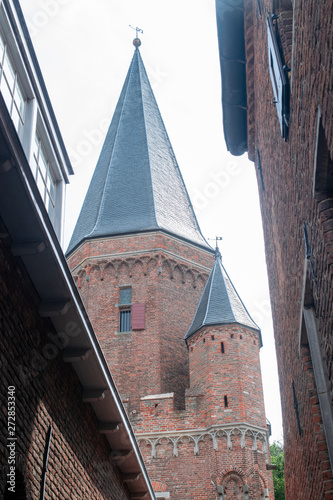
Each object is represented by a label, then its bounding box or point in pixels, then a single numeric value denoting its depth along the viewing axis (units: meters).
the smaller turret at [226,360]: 21.22
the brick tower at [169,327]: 20.55
